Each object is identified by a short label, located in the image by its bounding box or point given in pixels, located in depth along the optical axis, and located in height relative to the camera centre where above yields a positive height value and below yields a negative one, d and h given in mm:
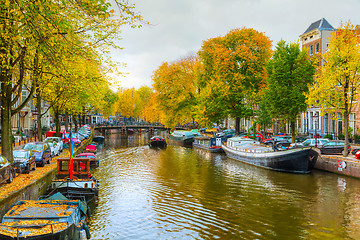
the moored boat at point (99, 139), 61844 -3796
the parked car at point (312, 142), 35538 -2880
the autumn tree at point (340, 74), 25984 +3730
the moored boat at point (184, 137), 59219 -3655
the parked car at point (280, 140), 39188 -2975
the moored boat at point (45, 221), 9476 -3424
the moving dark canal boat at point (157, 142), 53875 -4006
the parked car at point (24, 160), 20062 -2639
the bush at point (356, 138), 36550 -2519
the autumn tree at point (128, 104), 109562 +5624
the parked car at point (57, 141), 34212 -2289
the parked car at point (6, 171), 16378 -2719
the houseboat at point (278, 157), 26875 -3794
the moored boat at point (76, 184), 16766 -3600
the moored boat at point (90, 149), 41281 -3851
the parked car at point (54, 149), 30547 -2891
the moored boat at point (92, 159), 30188 -3874
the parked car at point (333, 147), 28125 -2795
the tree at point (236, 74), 45984 +6672
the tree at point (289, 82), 36438 +4373
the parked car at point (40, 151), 23828 -2502
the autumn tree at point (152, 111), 61053 +2273
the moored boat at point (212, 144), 45553 -3953
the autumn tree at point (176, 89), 58375 +5848
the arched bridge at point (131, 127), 83725 -1959
